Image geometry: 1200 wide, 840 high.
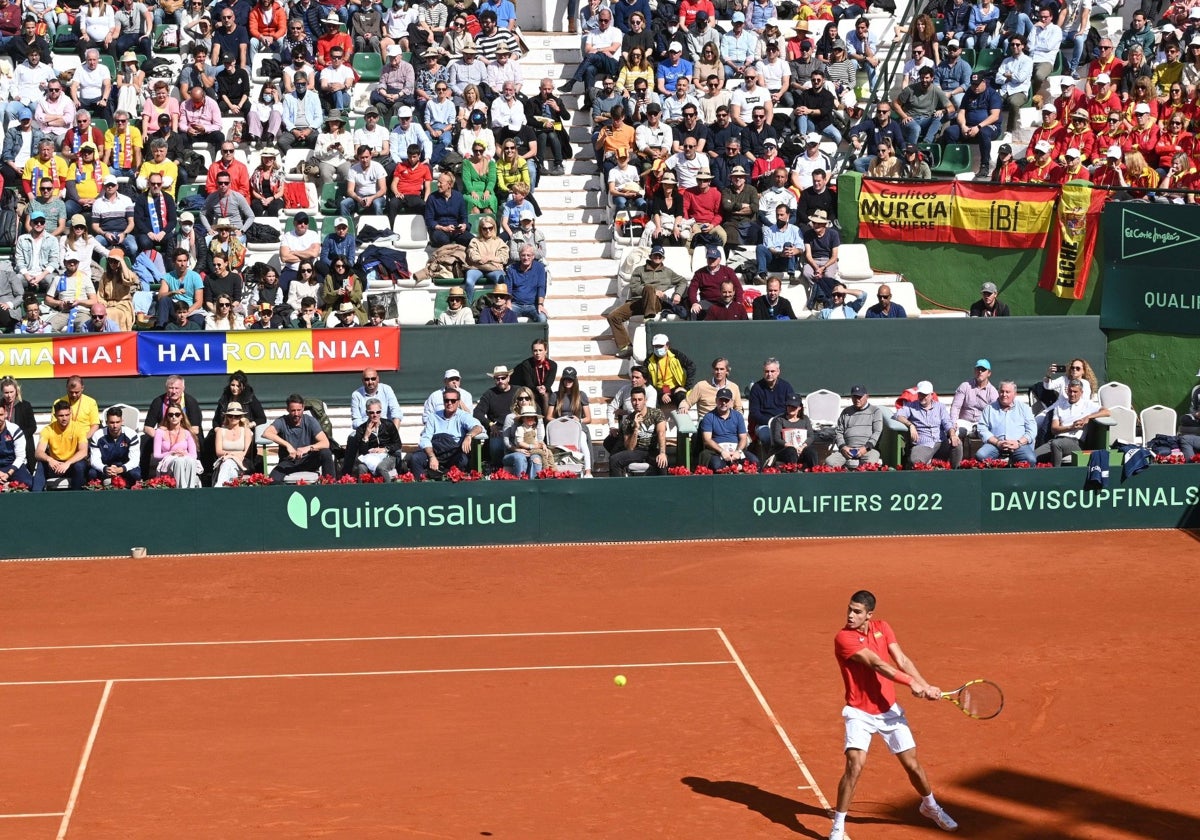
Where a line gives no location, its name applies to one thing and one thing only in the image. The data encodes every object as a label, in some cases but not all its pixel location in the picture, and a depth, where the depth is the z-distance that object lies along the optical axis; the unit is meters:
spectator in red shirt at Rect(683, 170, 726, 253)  24.42
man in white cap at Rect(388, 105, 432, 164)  25.03
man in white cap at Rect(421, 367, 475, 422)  20.47
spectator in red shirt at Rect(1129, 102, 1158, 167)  24.16
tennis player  10.21
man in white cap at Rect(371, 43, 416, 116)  26.28
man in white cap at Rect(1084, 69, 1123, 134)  24.64
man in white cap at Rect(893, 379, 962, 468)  20.78
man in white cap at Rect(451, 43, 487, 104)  26.47
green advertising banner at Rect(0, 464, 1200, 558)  19.31
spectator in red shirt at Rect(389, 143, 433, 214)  24.55
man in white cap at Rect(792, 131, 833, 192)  25.52
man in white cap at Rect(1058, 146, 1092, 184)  24.33
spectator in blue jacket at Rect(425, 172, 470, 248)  23.72
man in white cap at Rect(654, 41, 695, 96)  26.80
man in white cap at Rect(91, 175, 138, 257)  23.48
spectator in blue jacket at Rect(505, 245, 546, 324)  23.05
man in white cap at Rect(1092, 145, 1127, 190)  23.89
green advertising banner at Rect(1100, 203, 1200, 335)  22.91
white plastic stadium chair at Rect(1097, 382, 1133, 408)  22.11
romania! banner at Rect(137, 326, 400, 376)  21.92
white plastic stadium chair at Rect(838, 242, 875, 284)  24.88
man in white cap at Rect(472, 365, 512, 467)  20.86
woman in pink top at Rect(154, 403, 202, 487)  19.61
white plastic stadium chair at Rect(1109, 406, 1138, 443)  21.47
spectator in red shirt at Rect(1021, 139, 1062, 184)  24.69
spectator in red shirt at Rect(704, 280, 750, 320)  22.73
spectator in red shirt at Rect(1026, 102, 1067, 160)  25.22
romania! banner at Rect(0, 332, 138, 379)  21.66
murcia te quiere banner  24.45
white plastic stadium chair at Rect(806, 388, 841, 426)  21.95
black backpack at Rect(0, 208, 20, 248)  23.05
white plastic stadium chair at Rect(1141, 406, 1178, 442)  21.83
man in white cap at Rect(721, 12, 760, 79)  27.36
